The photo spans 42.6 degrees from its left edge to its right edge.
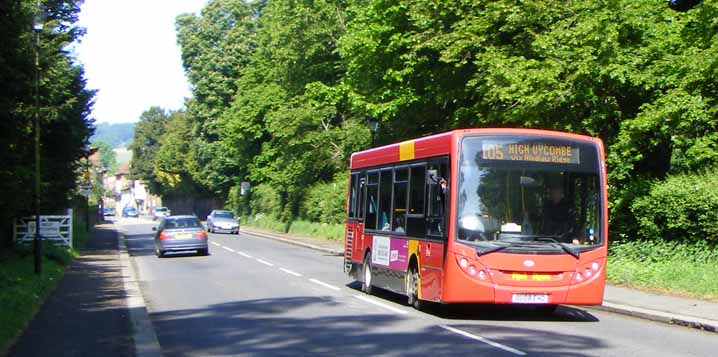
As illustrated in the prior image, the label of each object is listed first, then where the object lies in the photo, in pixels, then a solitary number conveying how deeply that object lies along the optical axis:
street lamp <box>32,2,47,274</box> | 21.30
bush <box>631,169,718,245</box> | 17.92
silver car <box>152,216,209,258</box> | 32.16
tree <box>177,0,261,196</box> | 73.25
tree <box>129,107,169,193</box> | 135.38
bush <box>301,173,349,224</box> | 45.45
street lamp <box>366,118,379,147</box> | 34.47
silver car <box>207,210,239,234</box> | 58.41
